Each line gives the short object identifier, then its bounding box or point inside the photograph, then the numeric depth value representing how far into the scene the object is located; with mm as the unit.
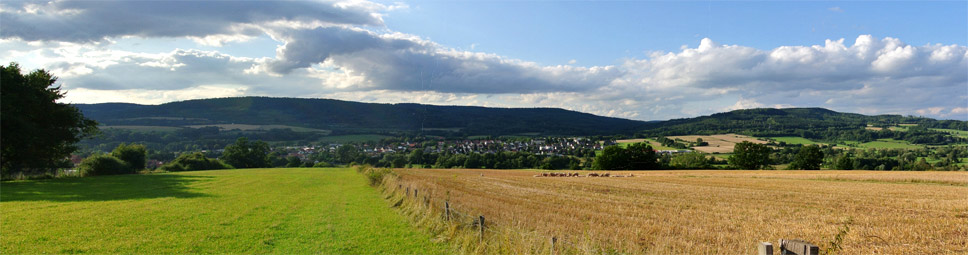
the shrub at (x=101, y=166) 48750
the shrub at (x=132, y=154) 58219
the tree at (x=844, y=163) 74619
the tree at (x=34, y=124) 33625
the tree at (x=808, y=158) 75312
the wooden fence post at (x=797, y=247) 4465
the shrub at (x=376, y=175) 36044
